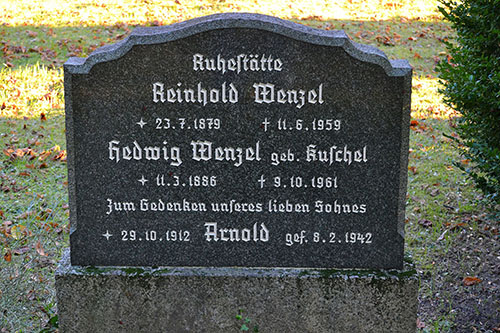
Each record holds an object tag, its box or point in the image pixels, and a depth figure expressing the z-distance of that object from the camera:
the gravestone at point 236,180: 3.55
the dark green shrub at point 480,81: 4.38
